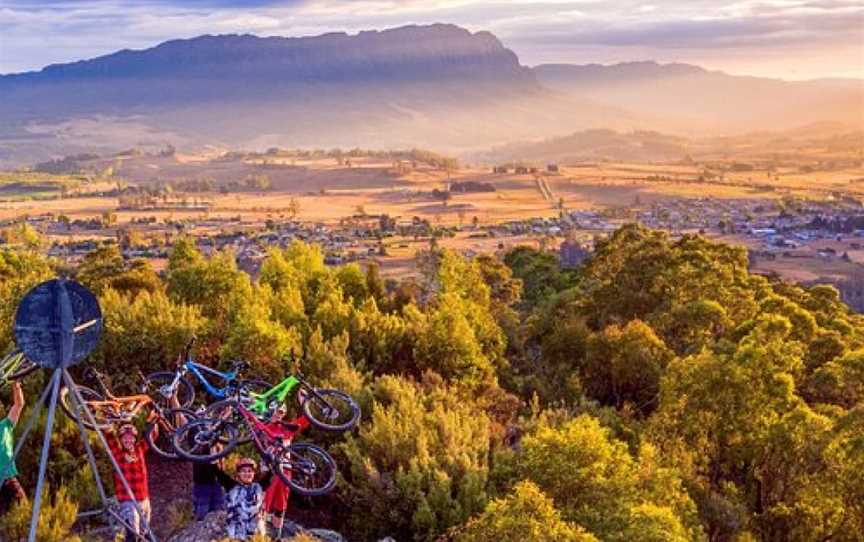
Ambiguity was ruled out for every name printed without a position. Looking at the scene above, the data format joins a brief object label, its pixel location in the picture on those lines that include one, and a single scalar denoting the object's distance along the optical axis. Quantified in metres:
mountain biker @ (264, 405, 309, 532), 11.59
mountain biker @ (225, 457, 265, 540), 10.75
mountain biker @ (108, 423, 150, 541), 11.36
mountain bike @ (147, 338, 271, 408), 13.16
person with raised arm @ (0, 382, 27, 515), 11.15
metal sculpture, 10.51
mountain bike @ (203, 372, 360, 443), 12.43
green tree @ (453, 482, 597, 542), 9.62
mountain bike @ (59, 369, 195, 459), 12.18
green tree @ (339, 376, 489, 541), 12.50
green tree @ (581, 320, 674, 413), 20.58
